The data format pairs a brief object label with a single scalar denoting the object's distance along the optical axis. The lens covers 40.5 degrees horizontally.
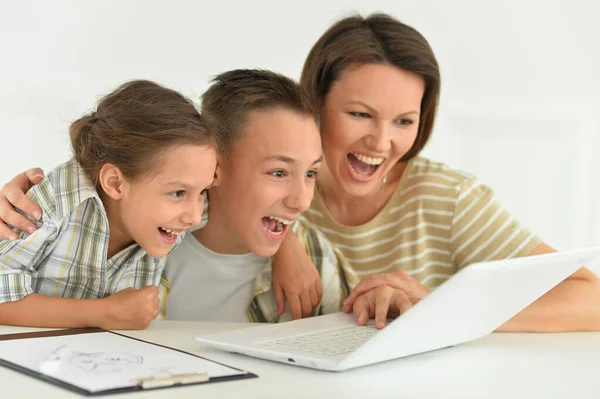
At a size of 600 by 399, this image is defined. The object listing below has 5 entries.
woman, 1.73
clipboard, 0.85
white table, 0.87
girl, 1.37
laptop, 0.96
